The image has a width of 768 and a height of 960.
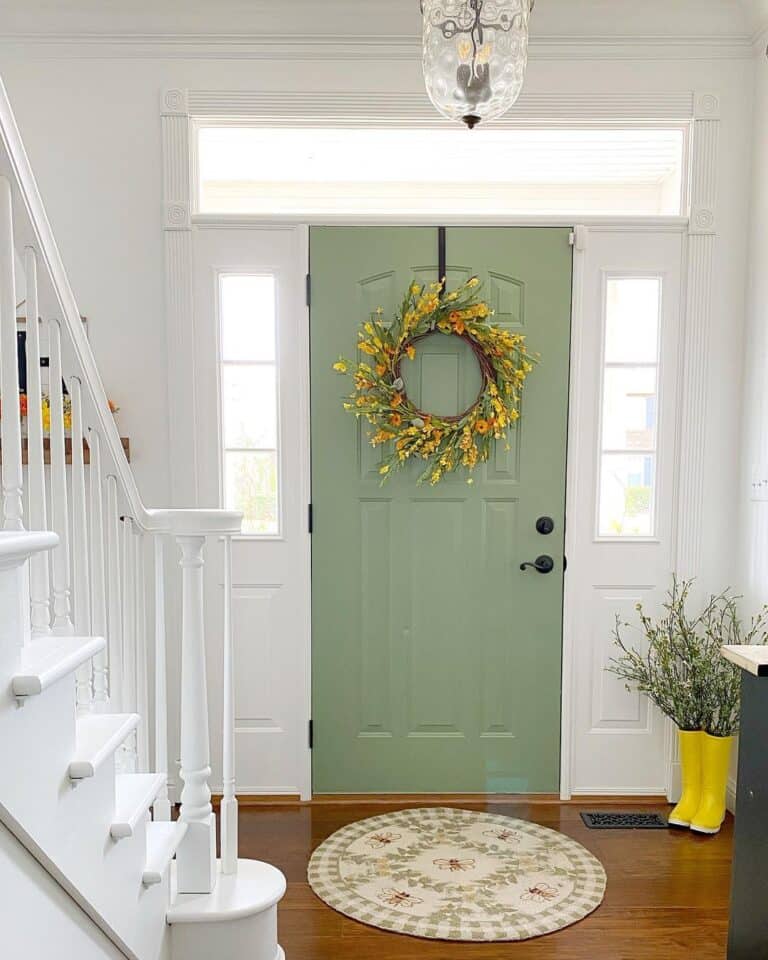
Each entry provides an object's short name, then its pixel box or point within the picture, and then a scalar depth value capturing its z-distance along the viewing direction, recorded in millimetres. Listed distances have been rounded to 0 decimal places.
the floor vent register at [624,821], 2869
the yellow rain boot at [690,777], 2854
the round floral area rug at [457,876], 2270
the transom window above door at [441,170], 3059
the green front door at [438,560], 2982
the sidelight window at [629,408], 3029
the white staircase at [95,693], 1126
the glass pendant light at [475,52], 1570
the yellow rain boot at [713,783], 2807
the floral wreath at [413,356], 2896
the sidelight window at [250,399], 3004
